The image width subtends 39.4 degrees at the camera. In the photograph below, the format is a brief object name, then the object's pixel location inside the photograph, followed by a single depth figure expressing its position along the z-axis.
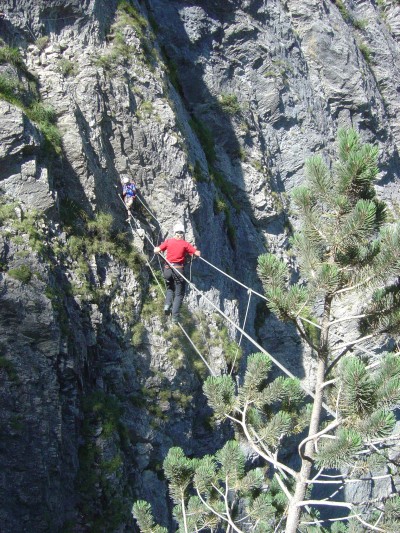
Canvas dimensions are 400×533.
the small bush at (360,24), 29.19
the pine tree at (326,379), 5.55
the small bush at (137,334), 12.49
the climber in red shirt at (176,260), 11.64
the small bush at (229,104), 20.38
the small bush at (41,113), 12.47
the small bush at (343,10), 28.02
